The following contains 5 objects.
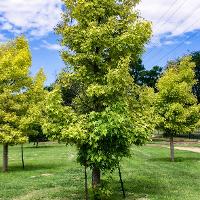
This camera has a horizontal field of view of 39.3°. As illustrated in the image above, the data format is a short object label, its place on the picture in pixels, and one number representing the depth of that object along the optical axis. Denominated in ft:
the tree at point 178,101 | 85.14
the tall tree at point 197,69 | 210.96
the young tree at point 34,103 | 73.27
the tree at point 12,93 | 73.07
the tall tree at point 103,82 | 41.12
